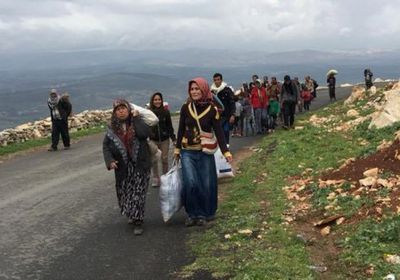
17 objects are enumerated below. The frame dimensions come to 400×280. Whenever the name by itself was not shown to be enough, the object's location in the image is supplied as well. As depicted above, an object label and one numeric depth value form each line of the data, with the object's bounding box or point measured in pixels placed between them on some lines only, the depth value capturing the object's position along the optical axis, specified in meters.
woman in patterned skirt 7.88
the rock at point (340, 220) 7.19
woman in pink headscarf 8.04
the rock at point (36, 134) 22.08
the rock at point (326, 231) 7.03
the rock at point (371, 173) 8.78
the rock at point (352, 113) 19.08
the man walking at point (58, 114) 17.98
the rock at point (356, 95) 24.88
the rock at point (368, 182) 8.30
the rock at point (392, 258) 5.69
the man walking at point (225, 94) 13.52
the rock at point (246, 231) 7.28
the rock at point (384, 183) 8.09
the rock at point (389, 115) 14.27
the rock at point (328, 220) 7.29
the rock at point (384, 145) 10.68
